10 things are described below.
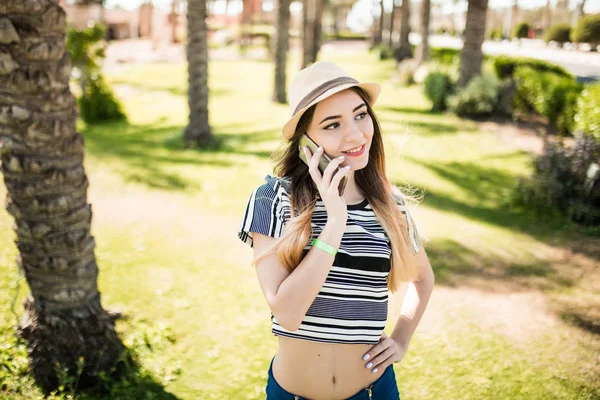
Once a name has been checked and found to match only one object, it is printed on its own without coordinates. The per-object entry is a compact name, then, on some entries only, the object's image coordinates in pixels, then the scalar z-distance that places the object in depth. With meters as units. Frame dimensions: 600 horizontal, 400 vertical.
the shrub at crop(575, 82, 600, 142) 8.77
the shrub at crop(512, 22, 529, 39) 54.60
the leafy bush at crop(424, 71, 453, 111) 16.53
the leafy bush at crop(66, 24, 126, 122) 15.55
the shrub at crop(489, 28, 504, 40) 65.88
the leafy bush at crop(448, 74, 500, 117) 14.91
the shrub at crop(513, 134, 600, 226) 7.94
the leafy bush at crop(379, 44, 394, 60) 35.86
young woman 2.12
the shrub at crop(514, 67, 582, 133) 12.55
